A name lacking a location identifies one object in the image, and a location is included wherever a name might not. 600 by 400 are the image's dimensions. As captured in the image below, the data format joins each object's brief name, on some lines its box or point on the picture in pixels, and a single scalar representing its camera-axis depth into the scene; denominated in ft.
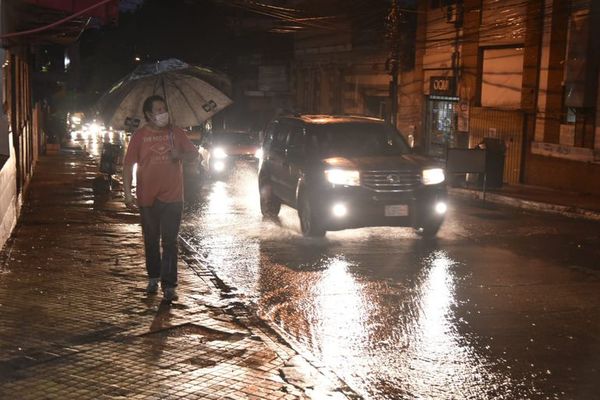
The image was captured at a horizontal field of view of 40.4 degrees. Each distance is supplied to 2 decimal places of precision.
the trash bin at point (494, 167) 66.64
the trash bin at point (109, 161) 63.07
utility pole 83.87
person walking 26.81
